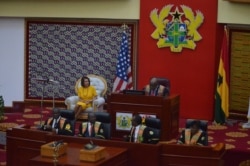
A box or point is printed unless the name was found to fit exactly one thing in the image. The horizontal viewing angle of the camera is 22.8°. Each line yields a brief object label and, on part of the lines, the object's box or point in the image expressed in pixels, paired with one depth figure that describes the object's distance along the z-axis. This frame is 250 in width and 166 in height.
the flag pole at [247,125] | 14.90
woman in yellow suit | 15.35
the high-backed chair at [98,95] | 15.39
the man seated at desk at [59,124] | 11.62
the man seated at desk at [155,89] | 13.56
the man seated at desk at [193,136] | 10.73
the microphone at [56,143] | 9.57
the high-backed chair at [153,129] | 10.81
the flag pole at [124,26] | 16.41
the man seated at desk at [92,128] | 11.27
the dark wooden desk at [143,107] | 13.12
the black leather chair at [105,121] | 11.44
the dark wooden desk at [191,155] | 9.91
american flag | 16.17
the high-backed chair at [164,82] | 13.90
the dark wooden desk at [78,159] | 9.28
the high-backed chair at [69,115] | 11.73
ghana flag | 15.24
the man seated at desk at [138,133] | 10.80
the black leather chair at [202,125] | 10.95
